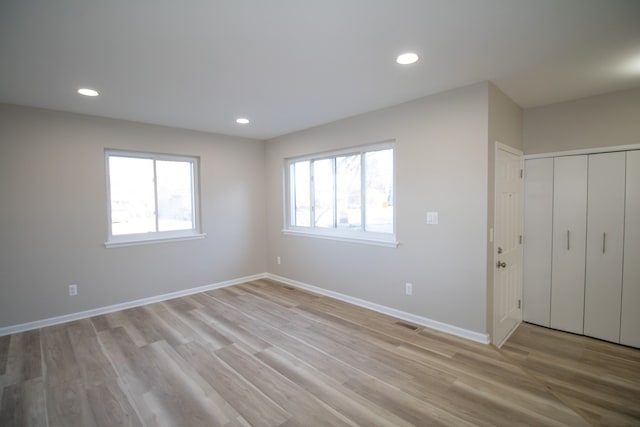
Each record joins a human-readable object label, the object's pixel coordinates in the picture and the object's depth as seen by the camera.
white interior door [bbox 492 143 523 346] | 3.02
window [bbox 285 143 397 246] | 3.80
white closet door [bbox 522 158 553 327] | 3.43
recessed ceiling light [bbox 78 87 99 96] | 2.93
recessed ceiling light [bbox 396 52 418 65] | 2.27
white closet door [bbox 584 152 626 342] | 3.00
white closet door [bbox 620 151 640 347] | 2.90
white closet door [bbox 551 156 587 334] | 3.22
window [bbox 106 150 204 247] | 4.06
